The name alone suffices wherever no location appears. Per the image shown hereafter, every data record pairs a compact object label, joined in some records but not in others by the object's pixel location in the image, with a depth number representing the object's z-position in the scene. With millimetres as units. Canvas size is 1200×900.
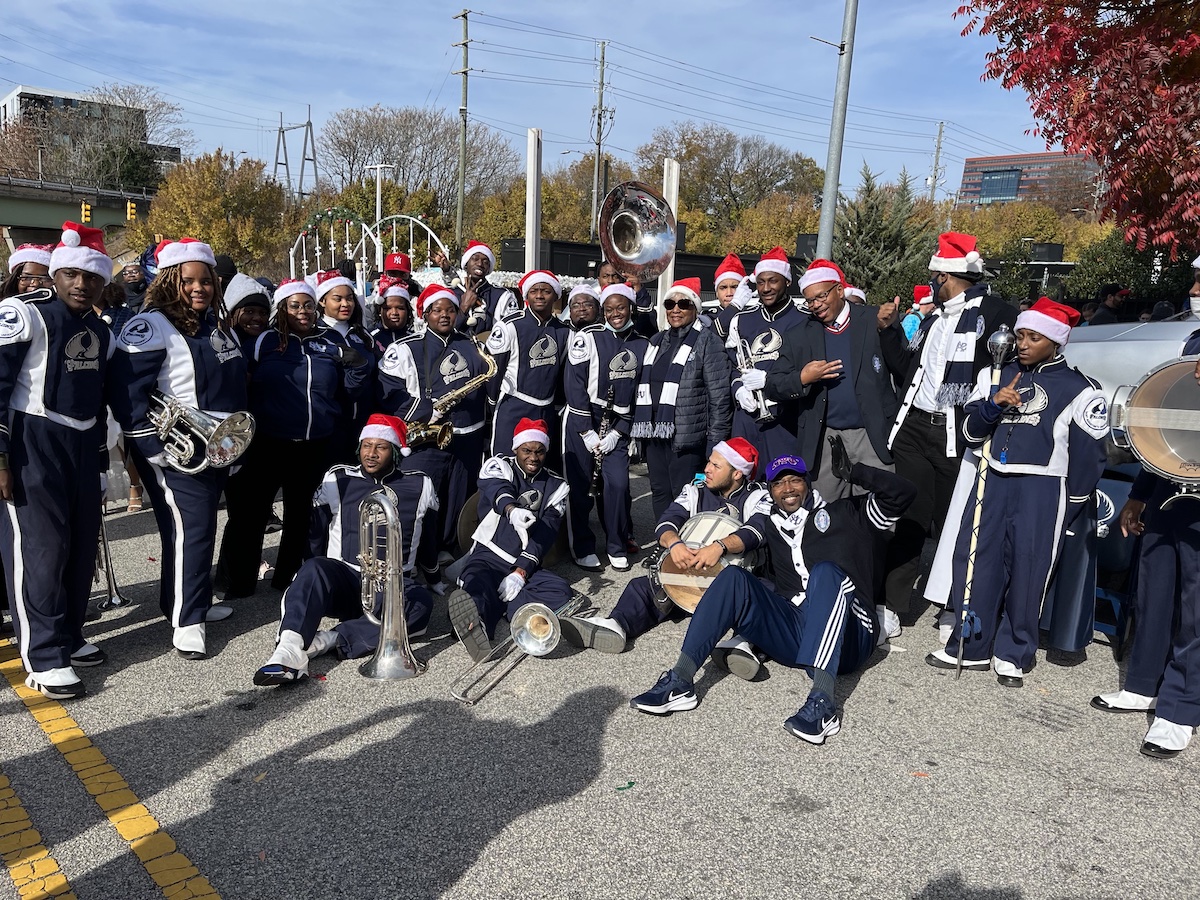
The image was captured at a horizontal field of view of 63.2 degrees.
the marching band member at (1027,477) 4934
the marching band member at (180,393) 5008
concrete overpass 50156
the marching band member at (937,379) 5734
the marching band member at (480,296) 8812
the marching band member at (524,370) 7191
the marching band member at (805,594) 4535
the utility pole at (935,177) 62281
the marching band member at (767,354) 6516
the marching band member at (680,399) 6934
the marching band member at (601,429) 7137
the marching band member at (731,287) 8070
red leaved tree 7711
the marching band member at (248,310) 6168
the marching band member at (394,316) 7289
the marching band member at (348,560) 4906
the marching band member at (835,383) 5949
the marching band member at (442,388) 6820
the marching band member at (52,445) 4465
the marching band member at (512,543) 5244
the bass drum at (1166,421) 4148
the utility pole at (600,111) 47531
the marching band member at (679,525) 5301
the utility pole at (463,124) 37781
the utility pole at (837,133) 11148
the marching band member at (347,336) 6438
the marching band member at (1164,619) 4293
